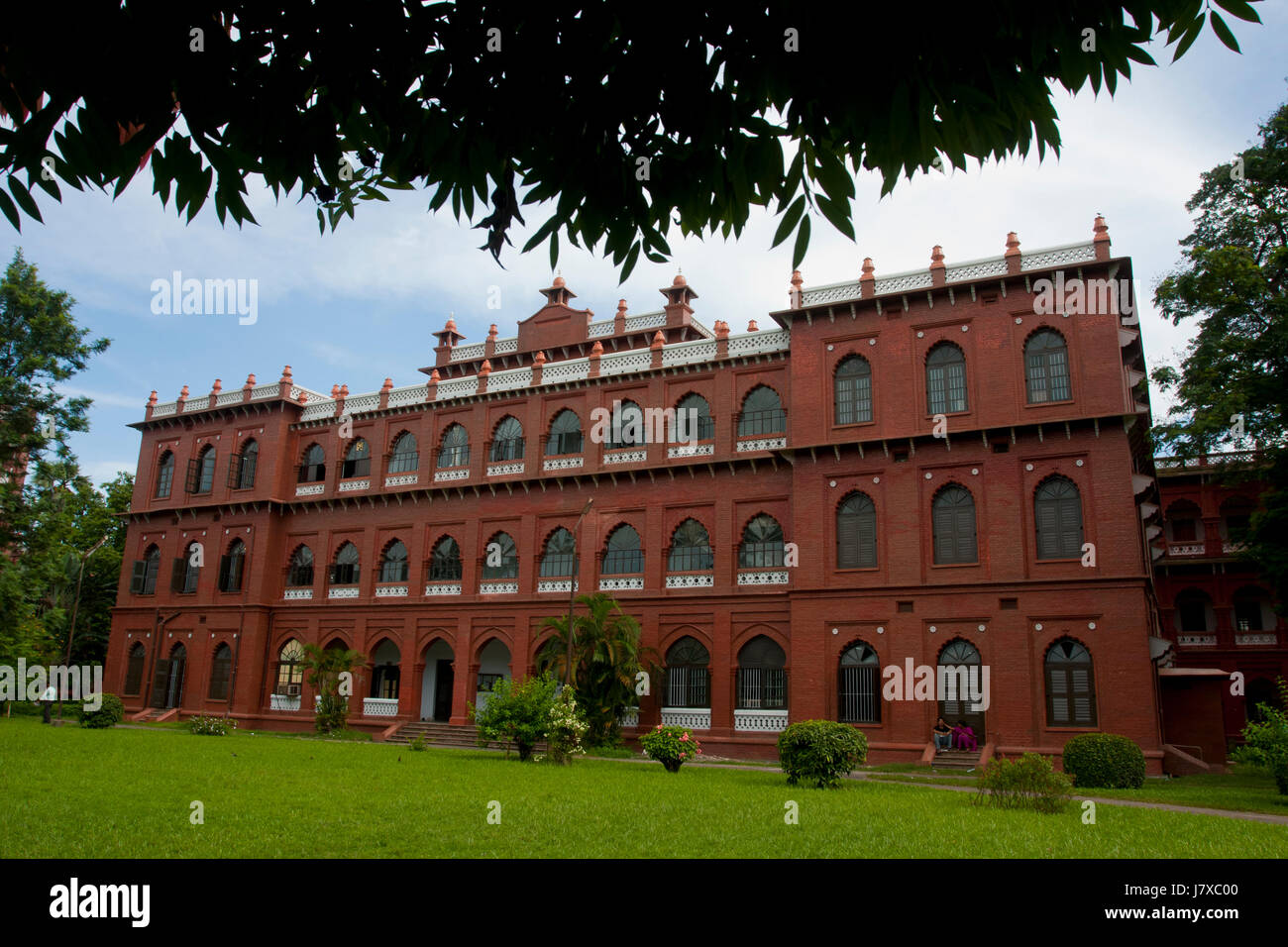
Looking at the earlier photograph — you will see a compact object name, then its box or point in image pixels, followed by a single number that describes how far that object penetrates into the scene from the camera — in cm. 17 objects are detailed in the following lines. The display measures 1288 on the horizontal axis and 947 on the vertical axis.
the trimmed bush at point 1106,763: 1905
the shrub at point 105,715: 2966
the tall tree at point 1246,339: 2231
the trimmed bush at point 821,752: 1708
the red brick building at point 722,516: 2362
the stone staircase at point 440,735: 2916
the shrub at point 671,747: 2069
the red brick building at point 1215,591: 3681
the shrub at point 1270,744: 1756
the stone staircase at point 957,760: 2216
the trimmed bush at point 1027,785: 1385
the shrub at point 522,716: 2195
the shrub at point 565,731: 2178
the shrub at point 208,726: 2889
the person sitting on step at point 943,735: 2316
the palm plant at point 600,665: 2603
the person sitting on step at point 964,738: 2294
